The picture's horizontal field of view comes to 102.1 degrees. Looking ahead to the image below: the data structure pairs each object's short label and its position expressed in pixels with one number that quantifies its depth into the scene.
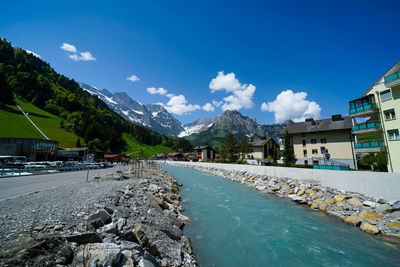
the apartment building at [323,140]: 39.44
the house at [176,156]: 148.88
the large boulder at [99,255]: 3.91
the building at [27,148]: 44.91
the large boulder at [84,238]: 4.58
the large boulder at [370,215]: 11.55
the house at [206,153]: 101.44
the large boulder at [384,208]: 12.02
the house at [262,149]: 65.75
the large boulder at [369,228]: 10.14
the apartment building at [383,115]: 21.78
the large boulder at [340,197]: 14.67
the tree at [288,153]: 43.00
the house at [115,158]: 85.38
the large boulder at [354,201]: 13.64
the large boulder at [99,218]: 6.06
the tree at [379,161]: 25.38
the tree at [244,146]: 64.06
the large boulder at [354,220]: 11.35
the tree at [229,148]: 67.99
